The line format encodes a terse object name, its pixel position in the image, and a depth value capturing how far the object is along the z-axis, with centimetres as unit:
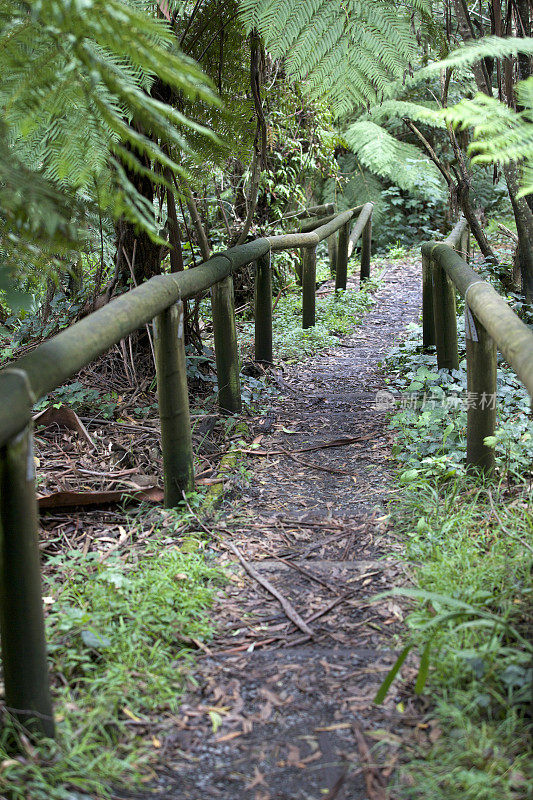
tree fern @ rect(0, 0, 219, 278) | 147
